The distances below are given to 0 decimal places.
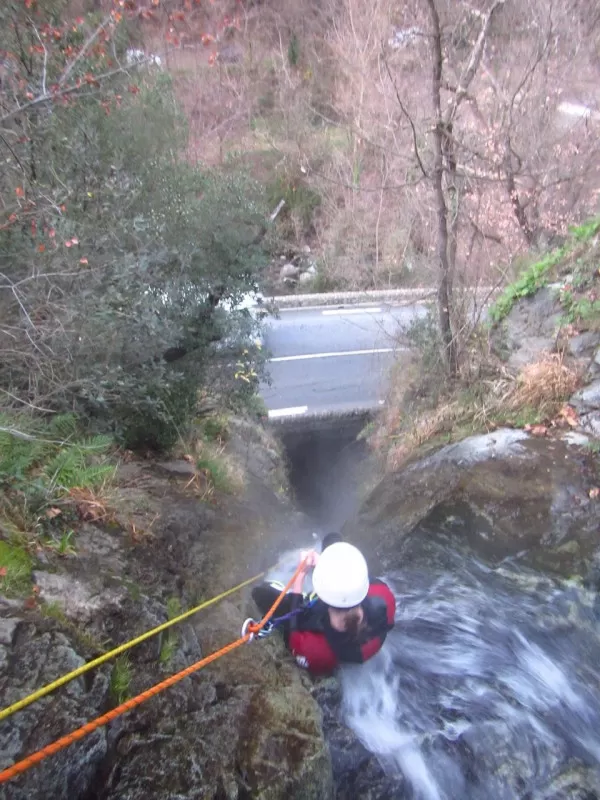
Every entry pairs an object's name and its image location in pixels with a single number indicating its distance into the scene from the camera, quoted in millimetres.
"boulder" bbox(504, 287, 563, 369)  7238
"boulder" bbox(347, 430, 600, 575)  5316
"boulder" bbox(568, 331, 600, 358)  6680
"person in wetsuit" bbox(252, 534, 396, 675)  3850
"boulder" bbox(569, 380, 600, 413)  6254
